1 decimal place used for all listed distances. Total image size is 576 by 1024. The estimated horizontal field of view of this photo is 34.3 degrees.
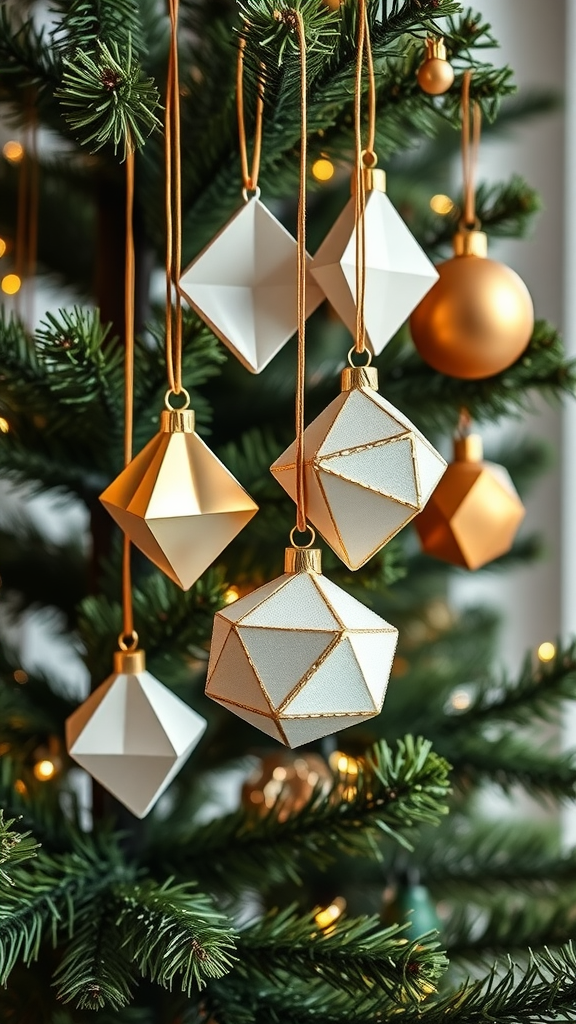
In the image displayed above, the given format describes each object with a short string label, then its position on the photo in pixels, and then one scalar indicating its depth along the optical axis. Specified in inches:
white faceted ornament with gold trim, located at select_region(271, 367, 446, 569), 14.1
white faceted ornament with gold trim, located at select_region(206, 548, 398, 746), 13.8
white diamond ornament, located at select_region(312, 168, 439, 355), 16.3
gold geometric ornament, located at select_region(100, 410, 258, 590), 15.1
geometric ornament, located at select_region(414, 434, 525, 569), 20.8
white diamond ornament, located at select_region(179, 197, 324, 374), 16.1
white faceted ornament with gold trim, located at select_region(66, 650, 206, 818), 17.4
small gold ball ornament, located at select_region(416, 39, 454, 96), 16.8
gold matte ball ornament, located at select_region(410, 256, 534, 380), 19.1
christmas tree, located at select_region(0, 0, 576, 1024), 15.6
